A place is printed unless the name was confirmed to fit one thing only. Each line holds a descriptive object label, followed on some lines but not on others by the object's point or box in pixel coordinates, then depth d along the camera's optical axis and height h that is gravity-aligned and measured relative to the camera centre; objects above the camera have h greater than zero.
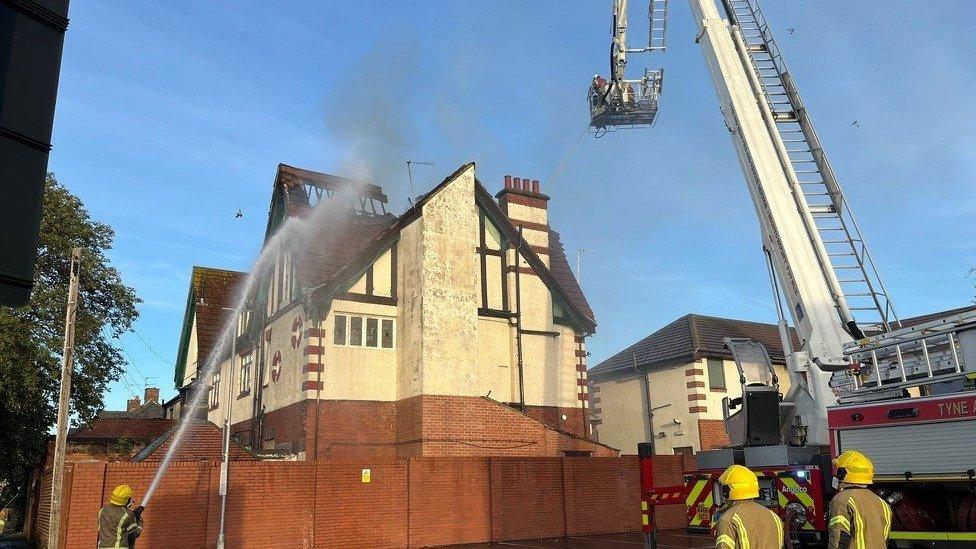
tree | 20.75 +3.85
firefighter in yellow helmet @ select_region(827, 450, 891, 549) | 6.41 -0.66
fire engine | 8.50 +0.83
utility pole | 16.19 +1.25
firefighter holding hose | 9.41 -0.80
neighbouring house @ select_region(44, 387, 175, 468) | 31.97 +1.16
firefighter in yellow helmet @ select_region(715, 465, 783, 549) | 5.26 -0.55
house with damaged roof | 21.64 +3.91
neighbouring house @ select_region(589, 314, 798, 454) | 29.42 +2.64
